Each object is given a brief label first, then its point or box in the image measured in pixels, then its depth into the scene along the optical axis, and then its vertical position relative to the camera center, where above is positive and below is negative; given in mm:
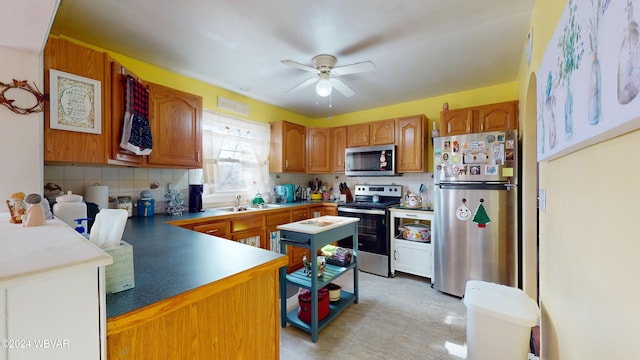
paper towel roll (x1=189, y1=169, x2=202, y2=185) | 2908 +42
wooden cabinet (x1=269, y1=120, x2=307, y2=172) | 3711 +501
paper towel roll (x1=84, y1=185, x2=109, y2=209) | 2037 -121
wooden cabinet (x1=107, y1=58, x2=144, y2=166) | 1811 +538
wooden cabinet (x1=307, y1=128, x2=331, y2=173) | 4074 +495
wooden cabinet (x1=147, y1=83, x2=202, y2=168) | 2295 +519
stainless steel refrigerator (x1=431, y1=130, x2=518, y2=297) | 2314 -300
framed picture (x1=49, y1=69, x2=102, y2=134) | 1531 +506
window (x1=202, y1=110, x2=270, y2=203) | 3064 +337
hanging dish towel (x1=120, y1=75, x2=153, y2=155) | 1890 +466
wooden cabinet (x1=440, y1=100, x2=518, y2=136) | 2574 +675
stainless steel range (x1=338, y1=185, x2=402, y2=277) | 3158 -730
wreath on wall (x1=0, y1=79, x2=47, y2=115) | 1299 +463
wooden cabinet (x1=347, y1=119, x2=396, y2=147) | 3480 +682
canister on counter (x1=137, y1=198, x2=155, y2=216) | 2420 -268
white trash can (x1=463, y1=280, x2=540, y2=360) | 1346 -812
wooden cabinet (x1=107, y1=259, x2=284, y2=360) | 666 -474
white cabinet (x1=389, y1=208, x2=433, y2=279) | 2961 -881
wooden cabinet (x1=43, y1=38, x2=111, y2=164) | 1527 +463
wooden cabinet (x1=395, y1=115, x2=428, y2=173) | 3238 +481
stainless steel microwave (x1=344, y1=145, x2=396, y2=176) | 3396 +272
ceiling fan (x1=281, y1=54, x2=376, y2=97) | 2107 +971
